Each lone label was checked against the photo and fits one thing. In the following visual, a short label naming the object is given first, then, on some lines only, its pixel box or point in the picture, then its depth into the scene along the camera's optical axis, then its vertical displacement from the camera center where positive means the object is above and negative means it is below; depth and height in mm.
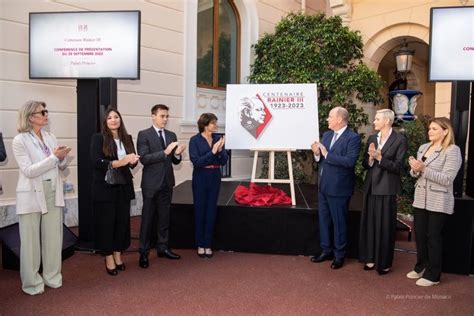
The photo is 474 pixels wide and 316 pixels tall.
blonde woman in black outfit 4223 -574
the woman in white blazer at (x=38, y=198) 3580 -647
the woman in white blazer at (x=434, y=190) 3924 -540
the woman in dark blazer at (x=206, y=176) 4656 -545
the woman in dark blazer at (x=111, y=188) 4086 -618
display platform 4992 -1186
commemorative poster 5270 +106
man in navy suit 4418 -486
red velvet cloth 5180 -841
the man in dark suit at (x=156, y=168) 4441 -453
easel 5266 -567
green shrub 7984 +1224
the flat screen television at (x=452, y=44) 4336 +894
